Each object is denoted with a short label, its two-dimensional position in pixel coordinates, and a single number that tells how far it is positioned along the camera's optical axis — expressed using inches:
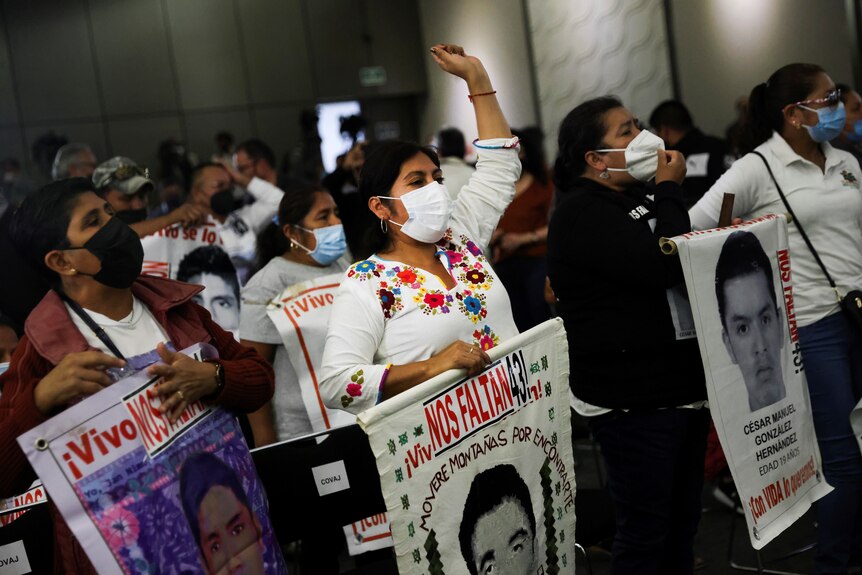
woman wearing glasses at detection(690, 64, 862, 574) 121.6
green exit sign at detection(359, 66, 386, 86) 528.4
